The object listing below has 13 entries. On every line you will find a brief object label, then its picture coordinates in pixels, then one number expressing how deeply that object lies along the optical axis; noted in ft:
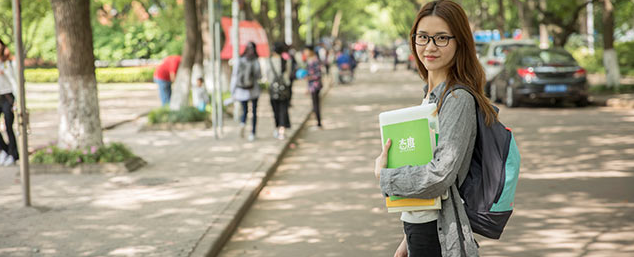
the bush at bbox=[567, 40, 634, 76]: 109.32
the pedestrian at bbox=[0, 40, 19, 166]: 34.24
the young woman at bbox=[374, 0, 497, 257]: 8.90
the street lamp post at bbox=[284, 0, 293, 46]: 123.13
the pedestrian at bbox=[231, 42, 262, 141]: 44.06
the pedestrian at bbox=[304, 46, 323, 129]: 52.19
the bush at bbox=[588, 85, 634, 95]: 70.85
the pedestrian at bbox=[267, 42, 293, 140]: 44.88
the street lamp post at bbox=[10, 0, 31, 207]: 23.68
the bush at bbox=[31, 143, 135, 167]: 31.63
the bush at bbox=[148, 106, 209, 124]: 50.80
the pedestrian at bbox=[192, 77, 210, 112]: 55.72
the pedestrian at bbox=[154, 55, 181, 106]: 57.57
